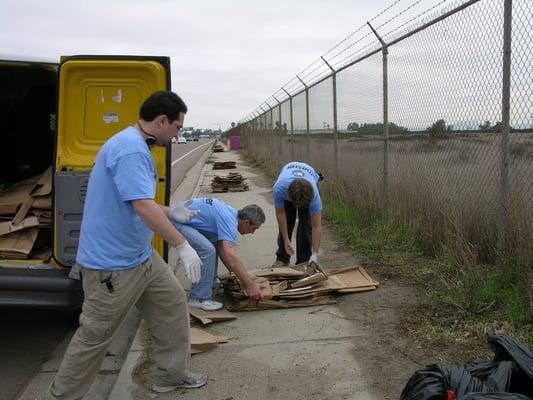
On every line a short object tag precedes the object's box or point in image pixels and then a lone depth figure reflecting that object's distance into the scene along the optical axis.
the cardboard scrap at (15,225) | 4.68
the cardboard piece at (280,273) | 5.34
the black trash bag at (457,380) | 2.69
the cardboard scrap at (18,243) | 4.48
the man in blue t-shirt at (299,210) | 5.54
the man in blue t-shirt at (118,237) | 2.93
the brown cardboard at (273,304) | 5.01
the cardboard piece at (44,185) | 4.93
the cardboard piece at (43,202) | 4.88
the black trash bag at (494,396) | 2.42
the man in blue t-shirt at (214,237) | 4.75
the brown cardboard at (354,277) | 5.39
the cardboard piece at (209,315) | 4.65
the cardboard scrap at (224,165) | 20.88
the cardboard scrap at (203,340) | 4.16
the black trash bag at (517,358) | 2.76
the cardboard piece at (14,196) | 4.96
